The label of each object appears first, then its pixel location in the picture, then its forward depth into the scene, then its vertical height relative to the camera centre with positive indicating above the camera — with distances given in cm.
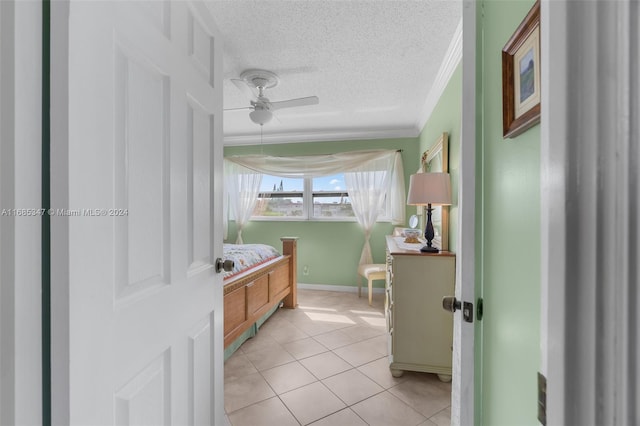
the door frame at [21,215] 53 +0
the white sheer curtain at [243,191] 499 +36
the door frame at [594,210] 31 +0
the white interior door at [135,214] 58 +0
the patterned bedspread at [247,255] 283 -45
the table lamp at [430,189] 223 +17
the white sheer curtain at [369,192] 450 +31
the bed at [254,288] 243 -74
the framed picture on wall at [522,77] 68 +34
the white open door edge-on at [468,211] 91 +0
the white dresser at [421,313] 217 -74
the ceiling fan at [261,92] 263 +114
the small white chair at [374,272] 384 -78
